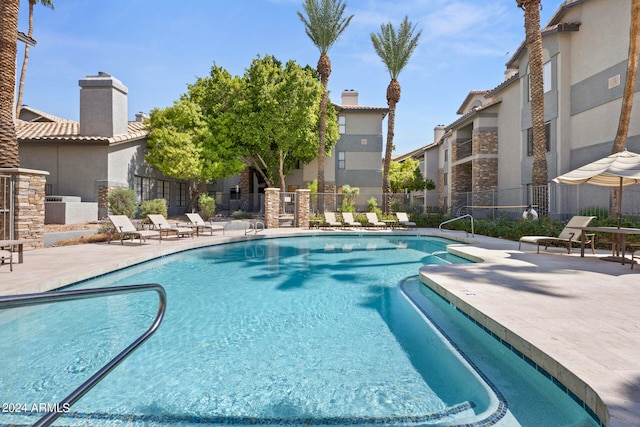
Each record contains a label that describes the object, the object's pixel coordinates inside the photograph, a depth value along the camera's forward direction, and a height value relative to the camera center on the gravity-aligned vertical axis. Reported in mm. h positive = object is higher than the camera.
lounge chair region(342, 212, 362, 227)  19688 -505
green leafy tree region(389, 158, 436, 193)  32625 +3444
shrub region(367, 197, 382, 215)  24698 +441
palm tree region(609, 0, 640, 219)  11930 +4782
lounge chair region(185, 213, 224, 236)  15578 -588
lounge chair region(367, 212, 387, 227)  19880 -557
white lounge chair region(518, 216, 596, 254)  9703 -597
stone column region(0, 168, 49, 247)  9641 +186
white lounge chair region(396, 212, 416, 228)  19456 -486
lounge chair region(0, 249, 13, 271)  7734 -1071
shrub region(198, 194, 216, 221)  22250 +318
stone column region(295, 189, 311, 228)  20719 +260
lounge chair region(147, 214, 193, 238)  13438 -612
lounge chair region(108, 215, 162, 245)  11711 -566
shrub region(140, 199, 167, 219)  17406 +139
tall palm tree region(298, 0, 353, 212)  22156 +12055
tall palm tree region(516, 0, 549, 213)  14227 +5328
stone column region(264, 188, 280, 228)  19688 +186
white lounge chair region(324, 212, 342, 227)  20047 -510
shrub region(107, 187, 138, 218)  16031 +402
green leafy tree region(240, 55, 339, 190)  23609 +7180
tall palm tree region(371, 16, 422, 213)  23031 +10802
